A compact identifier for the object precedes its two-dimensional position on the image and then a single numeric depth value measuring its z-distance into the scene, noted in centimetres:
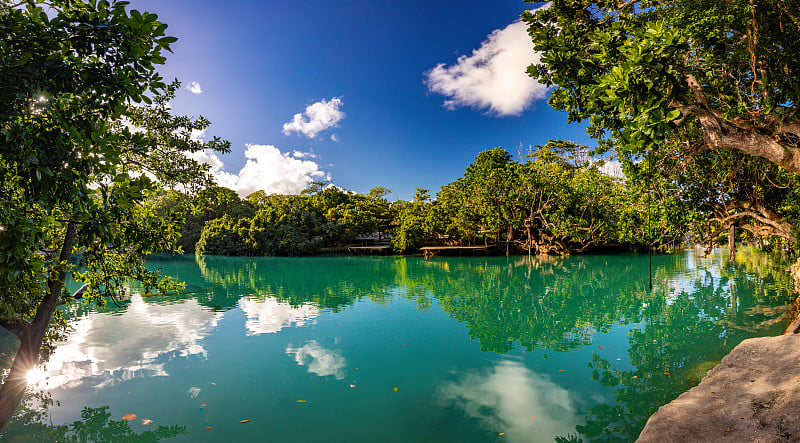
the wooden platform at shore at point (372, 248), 3378
